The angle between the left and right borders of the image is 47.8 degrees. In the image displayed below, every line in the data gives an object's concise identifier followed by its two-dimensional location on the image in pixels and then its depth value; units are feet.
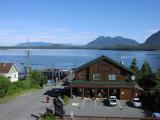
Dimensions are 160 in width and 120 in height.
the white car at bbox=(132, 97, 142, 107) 78.87
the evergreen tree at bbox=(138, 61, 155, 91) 99.25
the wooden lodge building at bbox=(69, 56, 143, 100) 93.28
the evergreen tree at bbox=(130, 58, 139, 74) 125.68
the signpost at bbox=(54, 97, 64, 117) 62.81
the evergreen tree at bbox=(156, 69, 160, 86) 86.61
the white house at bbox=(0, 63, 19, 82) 128.51
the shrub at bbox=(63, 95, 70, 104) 85.13
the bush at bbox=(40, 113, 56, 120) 55.54
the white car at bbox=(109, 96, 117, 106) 81.29
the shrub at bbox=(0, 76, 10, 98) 87.64
